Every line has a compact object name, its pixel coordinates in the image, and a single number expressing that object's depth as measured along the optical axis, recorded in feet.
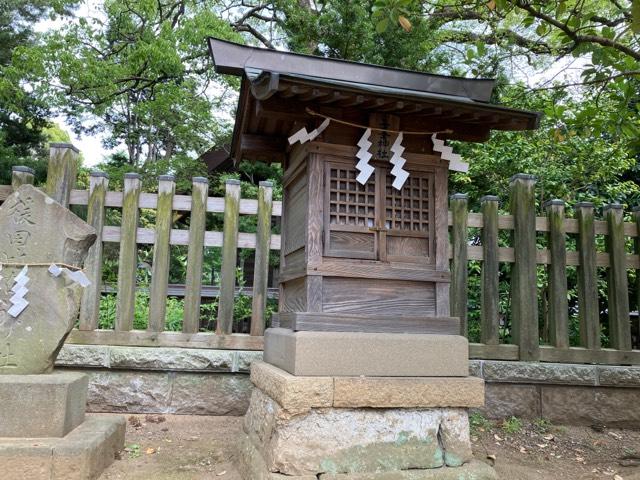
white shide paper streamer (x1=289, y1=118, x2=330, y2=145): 11.30
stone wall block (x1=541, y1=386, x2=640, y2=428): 16.17
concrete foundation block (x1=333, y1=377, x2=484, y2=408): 9.77
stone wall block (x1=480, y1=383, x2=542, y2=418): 16.14
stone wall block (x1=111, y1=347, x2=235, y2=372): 15.33
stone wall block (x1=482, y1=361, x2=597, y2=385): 16.05
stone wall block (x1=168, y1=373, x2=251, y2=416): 15.64
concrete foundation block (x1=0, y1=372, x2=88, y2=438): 10.37
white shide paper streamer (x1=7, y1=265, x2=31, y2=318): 11.11
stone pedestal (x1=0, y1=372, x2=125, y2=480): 9.64
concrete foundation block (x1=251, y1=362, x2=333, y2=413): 9.47
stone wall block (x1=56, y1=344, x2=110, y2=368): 15.08
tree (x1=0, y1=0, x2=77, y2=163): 31.89
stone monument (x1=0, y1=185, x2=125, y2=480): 9.81
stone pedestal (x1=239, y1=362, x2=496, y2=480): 9.51
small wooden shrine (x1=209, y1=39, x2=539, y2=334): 10.80
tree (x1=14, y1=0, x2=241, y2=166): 29.84
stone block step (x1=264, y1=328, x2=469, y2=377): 9.93
